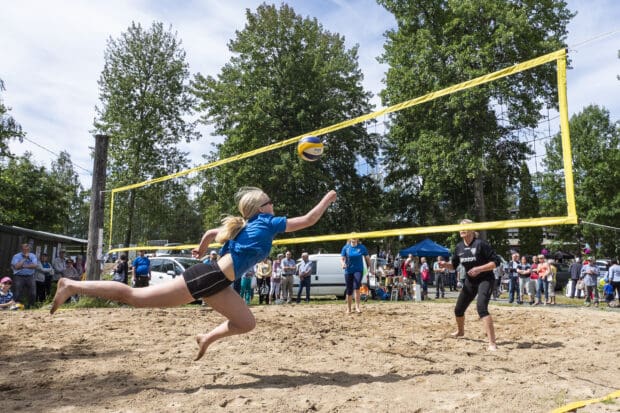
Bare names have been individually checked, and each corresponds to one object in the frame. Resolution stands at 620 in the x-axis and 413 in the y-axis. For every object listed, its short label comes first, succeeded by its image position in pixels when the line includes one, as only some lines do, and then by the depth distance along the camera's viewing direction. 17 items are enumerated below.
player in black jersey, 5.35
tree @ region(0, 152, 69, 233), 25.45
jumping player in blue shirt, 3.51
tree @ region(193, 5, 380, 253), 18.33
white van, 14.91
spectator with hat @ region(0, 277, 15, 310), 9.29
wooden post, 10.54
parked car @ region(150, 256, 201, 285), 13.34
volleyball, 5.52
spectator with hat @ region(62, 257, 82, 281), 12.80
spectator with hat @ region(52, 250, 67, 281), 13.05
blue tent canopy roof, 19.98
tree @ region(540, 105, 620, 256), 30.56
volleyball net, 4.65
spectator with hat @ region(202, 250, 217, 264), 11.52
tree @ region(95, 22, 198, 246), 23.84
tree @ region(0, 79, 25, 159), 17.98
